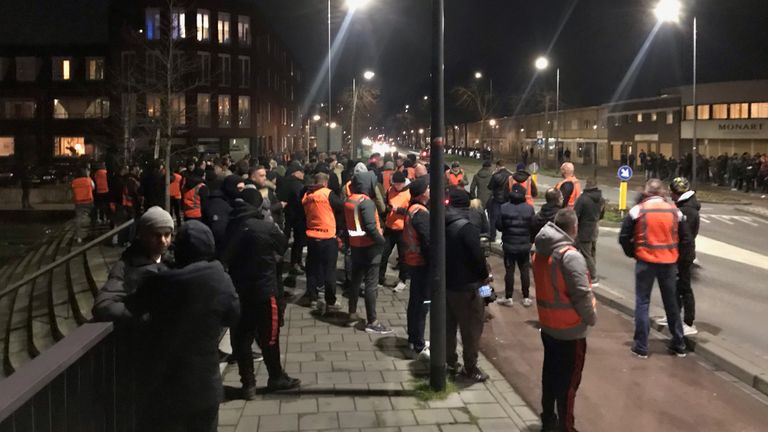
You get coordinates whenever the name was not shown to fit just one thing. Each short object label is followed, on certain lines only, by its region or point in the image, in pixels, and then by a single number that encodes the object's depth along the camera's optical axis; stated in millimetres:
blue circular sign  20500
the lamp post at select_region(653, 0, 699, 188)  22000
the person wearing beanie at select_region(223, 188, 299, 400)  6098
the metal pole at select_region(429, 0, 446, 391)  6309
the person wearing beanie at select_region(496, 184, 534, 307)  9648
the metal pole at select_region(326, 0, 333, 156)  21203
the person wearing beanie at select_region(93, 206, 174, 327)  3988
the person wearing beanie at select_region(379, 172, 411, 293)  9680
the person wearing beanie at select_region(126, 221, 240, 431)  3893
